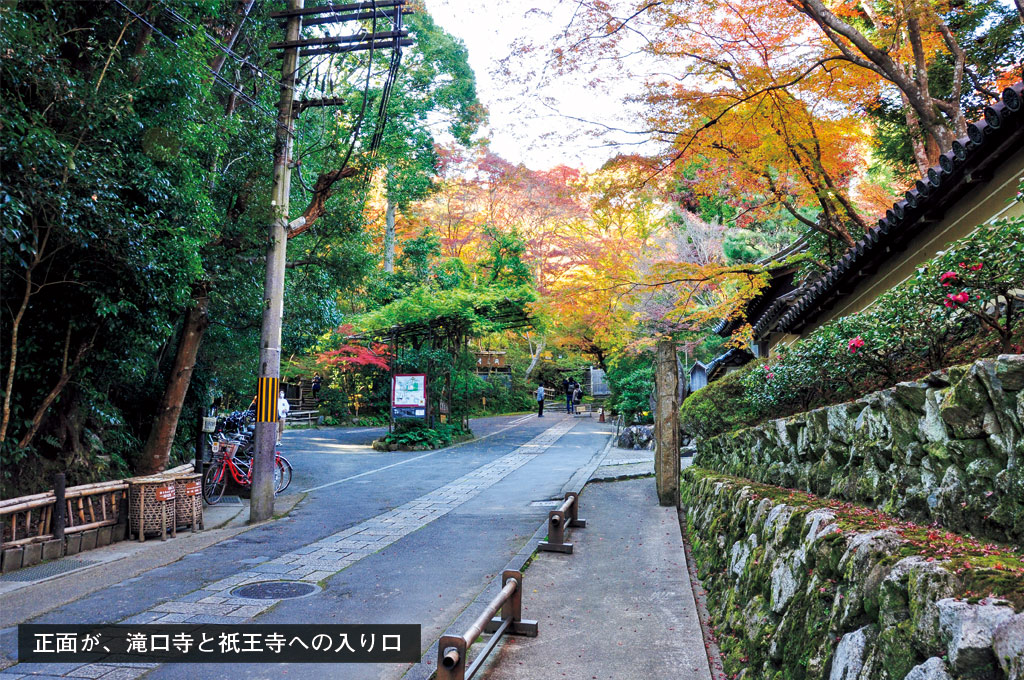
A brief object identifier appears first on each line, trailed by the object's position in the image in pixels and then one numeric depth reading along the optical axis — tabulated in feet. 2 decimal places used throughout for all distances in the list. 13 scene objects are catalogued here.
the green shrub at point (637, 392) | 84.23
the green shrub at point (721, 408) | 34.09
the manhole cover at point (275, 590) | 22.40
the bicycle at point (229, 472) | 43.78
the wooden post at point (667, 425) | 39.27
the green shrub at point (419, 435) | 75.87
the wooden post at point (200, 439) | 41.24
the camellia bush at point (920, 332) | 11.34
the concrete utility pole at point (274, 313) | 37.60
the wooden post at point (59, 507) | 27.43
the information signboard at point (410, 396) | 77.92
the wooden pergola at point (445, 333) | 83.25
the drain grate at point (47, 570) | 24.56
